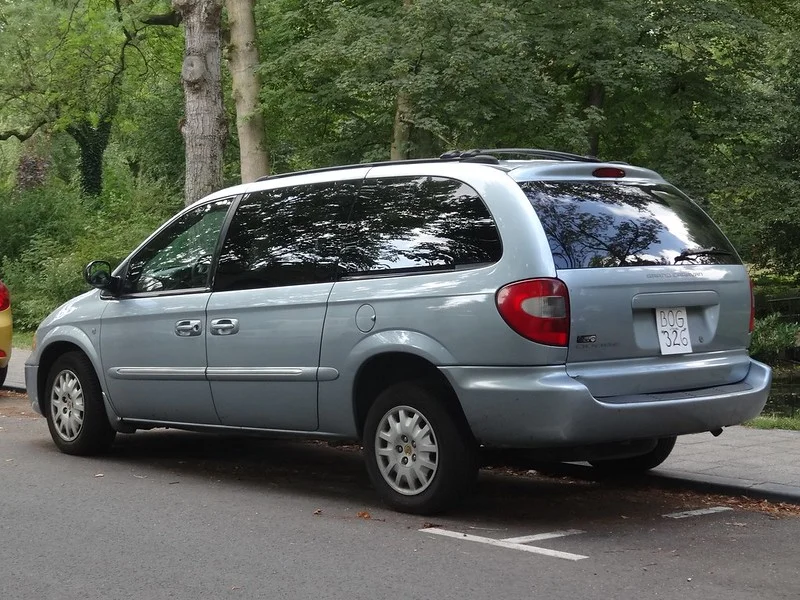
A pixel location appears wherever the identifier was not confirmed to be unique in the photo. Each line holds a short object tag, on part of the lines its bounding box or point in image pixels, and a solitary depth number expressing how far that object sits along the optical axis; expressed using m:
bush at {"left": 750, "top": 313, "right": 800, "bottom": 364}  21.62
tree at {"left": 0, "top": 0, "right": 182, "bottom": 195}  27.94
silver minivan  6.19
